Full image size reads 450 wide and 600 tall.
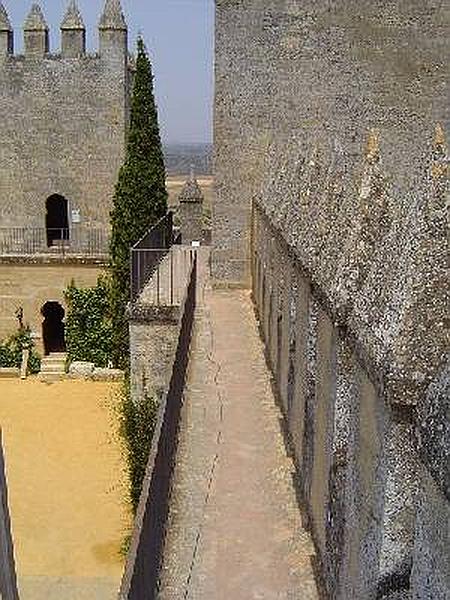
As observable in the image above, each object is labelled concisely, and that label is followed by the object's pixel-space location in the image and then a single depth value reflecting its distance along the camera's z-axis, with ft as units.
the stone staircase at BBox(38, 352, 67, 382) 76.59
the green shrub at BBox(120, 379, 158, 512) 44.68
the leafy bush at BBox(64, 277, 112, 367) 82.53
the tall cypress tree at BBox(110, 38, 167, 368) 76.95
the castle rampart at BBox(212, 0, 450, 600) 13.25
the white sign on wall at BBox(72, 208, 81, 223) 88.02
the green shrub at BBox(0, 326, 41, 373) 81.92
